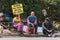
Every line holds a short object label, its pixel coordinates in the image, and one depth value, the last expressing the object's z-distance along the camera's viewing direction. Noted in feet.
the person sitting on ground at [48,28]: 53.11
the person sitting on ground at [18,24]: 54.29
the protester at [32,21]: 53.96
